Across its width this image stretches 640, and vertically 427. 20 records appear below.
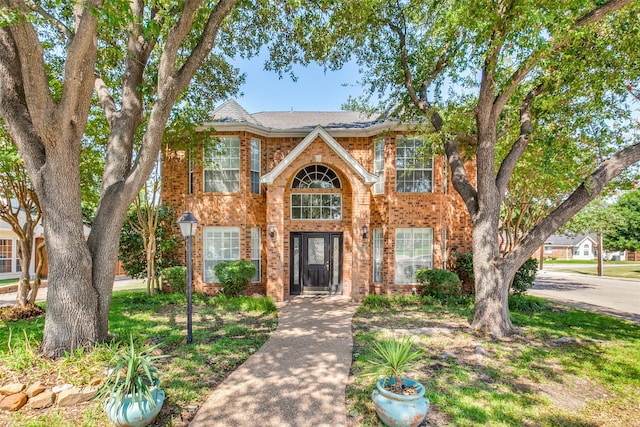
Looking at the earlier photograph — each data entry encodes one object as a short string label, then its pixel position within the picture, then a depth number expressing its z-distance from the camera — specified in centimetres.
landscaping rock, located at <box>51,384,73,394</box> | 382
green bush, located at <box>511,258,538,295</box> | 1076
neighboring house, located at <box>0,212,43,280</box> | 1689
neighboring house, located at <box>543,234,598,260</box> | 5059
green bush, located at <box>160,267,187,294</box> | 1080
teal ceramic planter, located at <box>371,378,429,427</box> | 350
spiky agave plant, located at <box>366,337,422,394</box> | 379
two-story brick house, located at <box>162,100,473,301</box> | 1118
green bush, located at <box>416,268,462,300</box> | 1021
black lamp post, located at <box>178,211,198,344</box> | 635
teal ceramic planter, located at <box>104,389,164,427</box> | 335
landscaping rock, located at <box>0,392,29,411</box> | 368
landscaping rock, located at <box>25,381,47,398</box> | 380
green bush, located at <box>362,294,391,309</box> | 970
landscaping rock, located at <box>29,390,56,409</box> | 372
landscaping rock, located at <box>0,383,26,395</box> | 378
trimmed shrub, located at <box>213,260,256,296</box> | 1020
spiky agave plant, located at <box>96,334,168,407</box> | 343
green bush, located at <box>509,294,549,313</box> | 966
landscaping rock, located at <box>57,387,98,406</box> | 378
